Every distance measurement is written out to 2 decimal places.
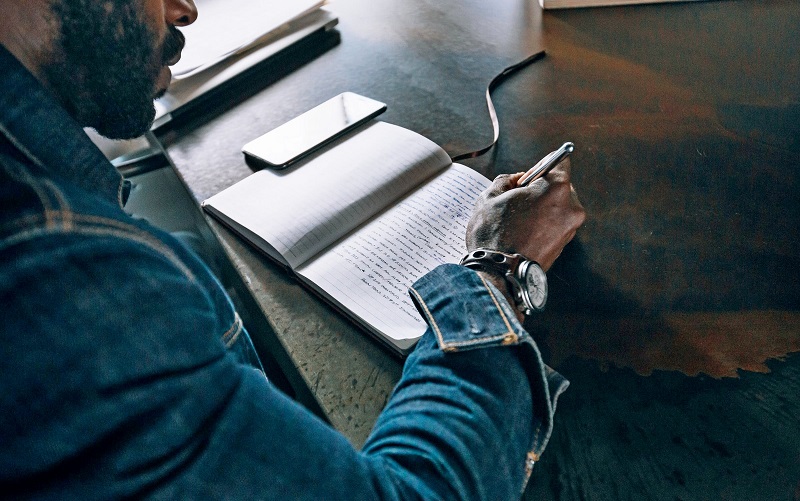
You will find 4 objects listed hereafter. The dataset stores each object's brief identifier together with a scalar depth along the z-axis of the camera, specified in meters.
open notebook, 0.78
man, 0.39
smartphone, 1.05
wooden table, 0.64
